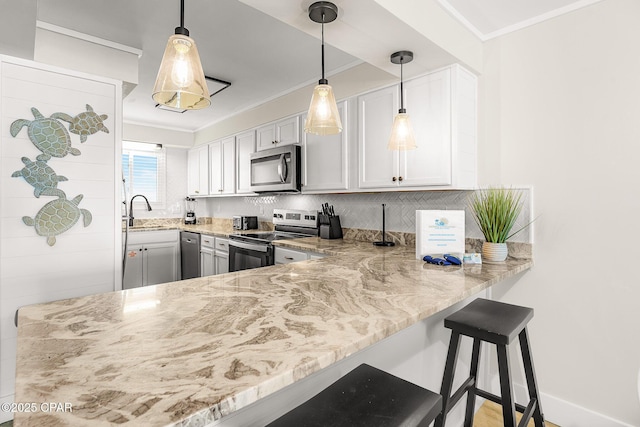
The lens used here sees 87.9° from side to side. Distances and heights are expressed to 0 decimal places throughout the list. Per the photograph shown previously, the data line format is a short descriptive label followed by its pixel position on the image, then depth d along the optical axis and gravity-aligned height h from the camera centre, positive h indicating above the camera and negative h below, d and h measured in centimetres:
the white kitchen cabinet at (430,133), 208 +55
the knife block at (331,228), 309 -13
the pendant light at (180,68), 105 +46
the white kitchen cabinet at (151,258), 421 -59
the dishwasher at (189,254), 427 -54
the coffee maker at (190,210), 532 +7
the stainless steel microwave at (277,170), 314 +45
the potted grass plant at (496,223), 195 -4
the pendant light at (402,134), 183 +45
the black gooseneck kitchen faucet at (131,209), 487 +7
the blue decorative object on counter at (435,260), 178 -25
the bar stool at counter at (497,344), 131 -57
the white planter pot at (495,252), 194 -21
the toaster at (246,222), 422 -10
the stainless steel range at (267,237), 304 -24
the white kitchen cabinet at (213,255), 376 -48
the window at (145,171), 496 +66
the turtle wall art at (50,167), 186 +26
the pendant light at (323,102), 147 +51
